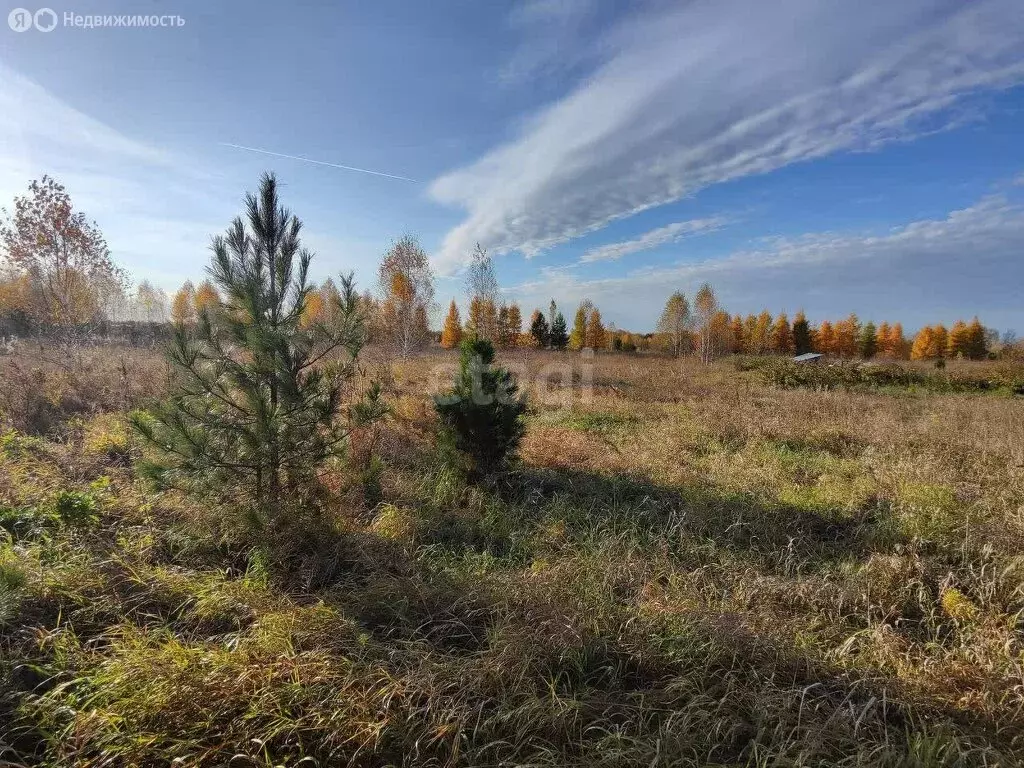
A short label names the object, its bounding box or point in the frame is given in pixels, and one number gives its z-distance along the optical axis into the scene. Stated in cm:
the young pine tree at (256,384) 320
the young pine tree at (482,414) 509
